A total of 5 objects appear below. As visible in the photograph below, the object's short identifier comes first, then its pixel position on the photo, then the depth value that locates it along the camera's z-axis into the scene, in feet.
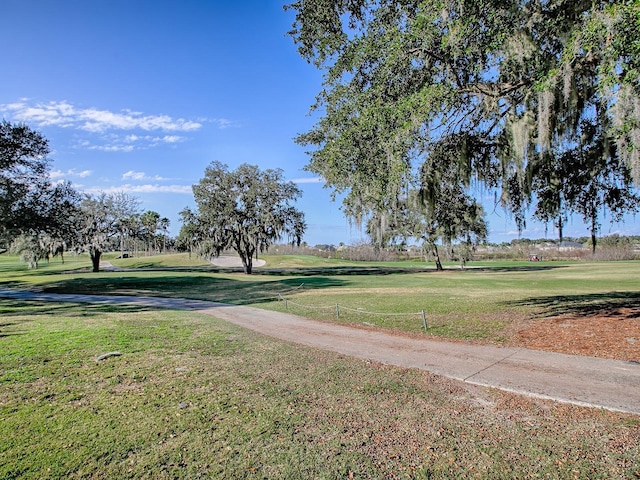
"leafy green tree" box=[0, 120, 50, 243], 62.90
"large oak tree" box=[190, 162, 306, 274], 111.55
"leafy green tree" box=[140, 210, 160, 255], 137.69
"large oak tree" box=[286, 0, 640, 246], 20.26
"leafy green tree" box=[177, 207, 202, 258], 112.68
